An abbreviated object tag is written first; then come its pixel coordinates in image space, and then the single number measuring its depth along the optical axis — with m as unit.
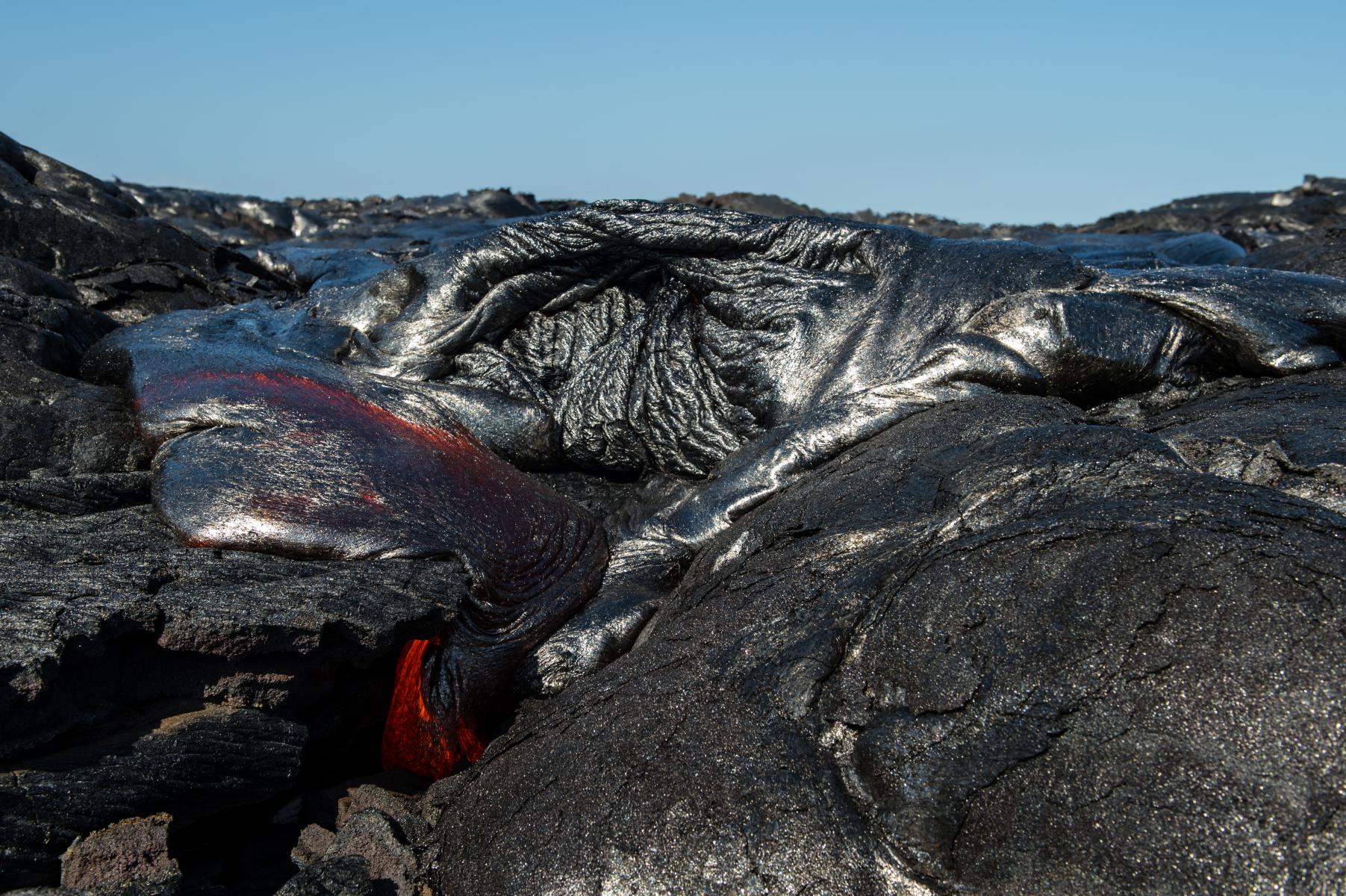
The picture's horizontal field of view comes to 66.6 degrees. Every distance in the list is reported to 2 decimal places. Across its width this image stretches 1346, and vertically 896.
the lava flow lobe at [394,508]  3.36
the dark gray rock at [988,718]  2.04
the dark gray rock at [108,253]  5.88
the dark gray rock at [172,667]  2.47
